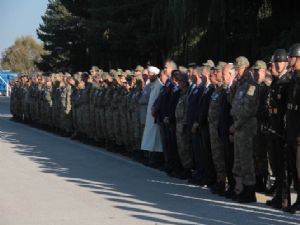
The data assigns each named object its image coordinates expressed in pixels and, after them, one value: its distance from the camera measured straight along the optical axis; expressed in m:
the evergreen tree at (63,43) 42.81
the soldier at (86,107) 17.39
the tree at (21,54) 116.81
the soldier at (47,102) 21.75
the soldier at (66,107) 19.27
